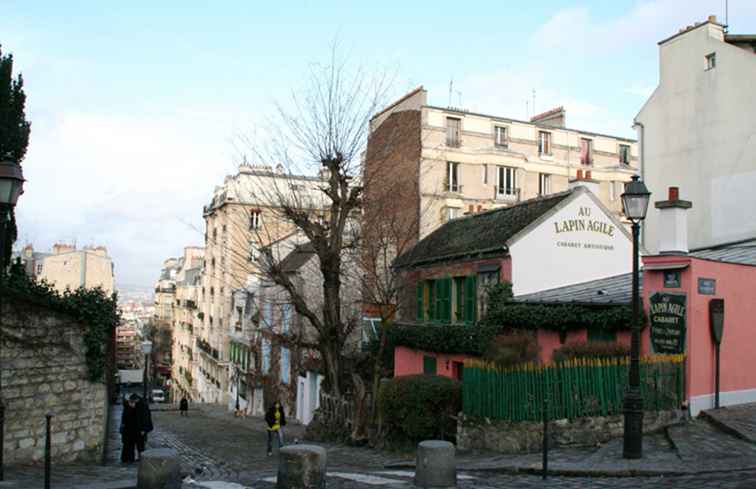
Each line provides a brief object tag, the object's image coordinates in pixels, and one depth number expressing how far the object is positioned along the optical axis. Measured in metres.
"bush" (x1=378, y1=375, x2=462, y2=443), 16.81
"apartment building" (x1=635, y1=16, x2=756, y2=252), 26.19
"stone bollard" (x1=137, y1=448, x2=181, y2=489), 9.66
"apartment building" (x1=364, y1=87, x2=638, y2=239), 39.97
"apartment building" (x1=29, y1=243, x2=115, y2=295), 62.88
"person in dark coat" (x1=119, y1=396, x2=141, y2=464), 15.17
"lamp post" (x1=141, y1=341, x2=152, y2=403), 26.08
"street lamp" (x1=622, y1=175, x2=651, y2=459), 11.84
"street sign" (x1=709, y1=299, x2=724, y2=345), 14.86
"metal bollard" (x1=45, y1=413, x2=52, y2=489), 9.81
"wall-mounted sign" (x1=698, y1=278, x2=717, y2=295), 14.77
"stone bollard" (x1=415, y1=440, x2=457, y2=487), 10.34
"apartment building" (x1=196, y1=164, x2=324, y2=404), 53.56
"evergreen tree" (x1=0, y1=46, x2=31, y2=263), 19.67
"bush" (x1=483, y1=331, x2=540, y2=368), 15.12
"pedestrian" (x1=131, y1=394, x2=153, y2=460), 15.29
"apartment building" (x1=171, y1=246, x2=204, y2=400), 71.00
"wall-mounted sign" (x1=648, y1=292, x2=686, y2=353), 14.78
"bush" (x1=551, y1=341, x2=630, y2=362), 14.95
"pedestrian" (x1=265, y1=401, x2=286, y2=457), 18.59
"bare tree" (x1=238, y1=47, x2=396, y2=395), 20.55
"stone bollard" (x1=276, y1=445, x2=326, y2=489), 9.67
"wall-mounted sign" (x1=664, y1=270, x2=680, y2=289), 14.87
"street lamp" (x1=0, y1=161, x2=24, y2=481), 10.26
